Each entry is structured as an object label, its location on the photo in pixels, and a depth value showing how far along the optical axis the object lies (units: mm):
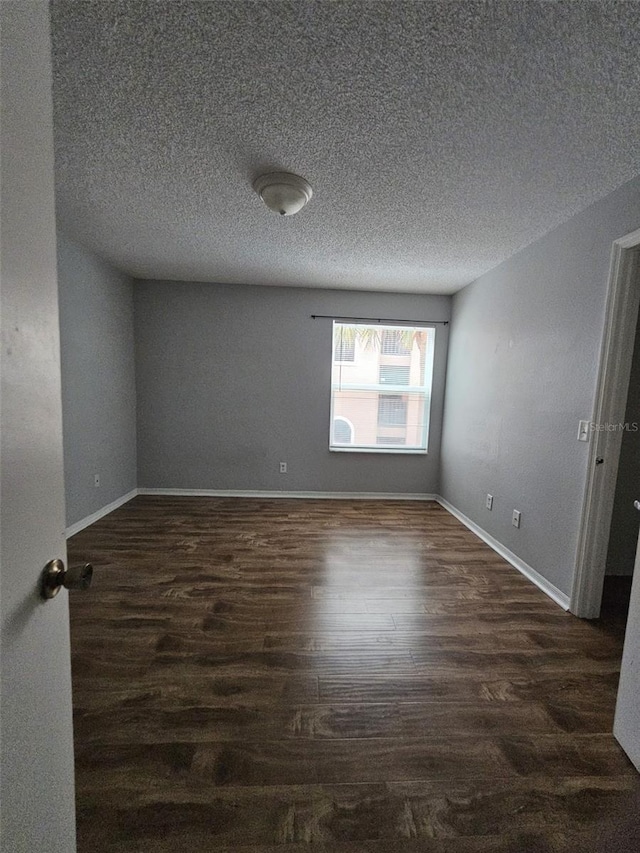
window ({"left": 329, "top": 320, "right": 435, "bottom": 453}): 3965
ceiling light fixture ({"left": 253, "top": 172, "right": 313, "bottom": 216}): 1812
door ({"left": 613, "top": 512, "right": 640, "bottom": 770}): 1158
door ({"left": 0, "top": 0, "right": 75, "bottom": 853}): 462
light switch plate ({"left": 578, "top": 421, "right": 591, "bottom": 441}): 1943
